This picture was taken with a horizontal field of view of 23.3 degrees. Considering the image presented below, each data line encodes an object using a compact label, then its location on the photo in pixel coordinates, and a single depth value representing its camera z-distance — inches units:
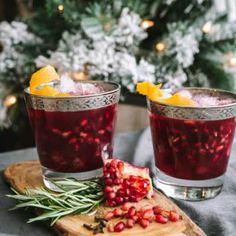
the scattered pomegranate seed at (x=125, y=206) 19.3
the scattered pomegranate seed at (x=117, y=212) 18.9
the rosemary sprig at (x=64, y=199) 19.0
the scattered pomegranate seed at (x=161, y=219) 18.4
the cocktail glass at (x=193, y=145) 19.8
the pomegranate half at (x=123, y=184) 19.7
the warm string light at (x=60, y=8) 33.1
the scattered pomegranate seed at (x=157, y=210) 19.0
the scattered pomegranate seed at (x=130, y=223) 18.2
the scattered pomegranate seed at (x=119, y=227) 18.0
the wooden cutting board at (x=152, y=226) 17.9
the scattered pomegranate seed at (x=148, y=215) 18.5
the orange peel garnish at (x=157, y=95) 20.0
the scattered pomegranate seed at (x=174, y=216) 18.5
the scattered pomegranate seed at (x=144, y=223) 18.2
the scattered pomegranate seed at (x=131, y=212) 18.7
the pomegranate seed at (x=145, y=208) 18.9
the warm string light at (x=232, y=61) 34.4
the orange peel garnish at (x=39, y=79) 21.2
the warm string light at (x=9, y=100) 36.4
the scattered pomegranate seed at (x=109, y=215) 18.8
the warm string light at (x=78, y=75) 34.2
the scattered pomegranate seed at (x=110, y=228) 18.0
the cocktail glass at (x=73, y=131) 20.7
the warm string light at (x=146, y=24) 34.9
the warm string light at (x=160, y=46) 35.3
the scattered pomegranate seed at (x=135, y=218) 18.5
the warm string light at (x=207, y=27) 34.8
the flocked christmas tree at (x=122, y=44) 33.4
